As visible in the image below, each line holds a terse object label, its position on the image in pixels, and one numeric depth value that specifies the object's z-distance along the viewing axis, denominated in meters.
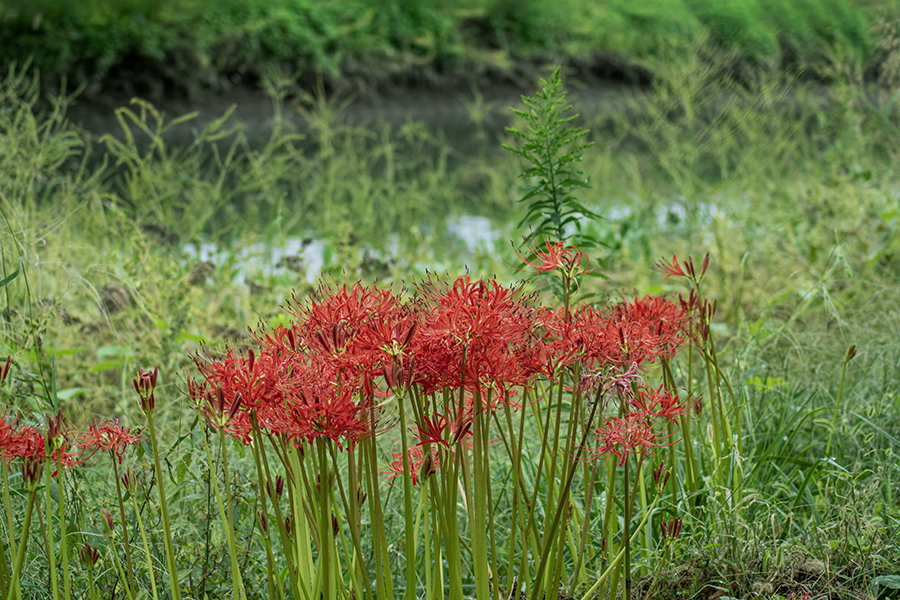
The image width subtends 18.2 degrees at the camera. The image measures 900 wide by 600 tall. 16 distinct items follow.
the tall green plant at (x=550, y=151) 4.98
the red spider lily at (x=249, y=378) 4.22
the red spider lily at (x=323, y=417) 4.20
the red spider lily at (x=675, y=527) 4.51
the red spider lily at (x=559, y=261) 4.36
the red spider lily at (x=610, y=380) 4.37
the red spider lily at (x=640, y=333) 4.38
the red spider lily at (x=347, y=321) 4.24
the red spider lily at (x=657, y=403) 4.43
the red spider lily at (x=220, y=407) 4.16
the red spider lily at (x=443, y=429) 4.26
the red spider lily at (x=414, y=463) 4.54
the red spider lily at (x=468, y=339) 4.27
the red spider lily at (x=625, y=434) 4.42
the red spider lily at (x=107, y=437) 4.38
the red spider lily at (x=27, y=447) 4.27
